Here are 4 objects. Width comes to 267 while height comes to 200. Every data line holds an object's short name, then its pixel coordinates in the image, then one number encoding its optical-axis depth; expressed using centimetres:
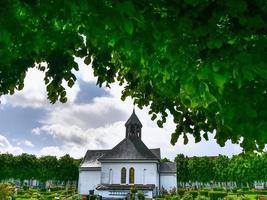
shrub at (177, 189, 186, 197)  5137
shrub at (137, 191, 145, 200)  4475
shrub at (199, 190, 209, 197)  5282
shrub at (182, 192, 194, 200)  3653
